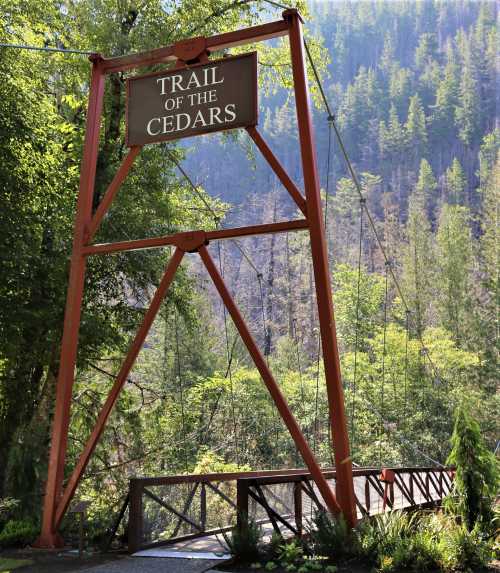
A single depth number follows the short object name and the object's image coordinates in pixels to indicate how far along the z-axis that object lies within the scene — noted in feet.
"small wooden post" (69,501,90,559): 17.43
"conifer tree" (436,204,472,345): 111.96
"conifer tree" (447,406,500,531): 17.38
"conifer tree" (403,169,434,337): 117.19
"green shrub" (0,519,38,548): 20.57
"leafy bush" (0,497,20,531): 24.70
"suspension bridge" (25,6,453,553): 17.49
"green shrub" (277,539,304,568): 15.52
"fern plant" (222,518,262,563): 16.25
